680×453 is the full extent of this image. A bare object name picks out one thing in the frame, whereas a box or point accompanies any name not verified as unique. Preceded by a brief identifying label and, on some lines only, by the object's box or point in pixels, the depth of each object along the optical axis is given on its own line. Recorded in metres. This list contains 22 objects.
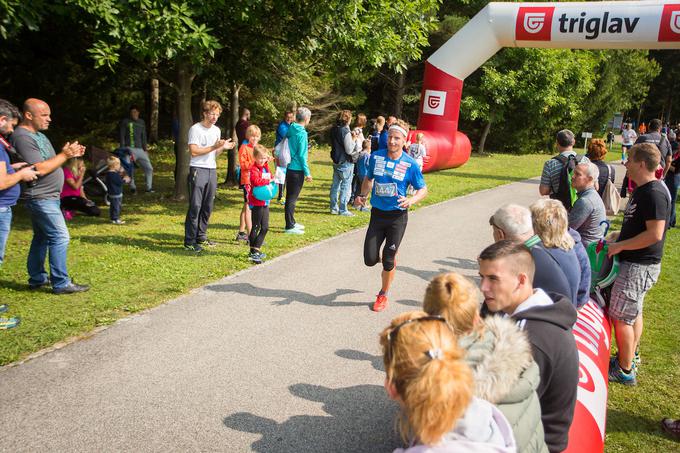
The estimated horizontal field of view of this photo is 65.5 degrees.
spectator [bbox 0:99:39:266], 5.01
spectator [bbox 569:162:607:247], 5.27
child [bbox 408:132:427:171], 11.17
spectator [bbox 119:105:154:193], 12.66
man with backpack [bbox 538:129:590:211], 6.46
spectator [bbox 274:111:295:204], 9.77
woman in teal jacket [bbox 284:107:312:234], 8.97
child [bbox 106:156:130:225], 9.37
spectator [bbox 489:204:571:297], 3.34
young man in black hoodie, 2.54
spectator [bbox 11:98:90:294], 5.36
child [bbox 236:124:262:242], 8.19
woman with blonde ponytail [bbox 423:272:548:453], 2.06
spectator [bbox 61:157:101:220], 9.80
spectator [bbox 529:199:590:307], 3.68
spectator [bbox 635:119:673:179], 11.19
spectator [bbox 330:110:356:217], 10.56
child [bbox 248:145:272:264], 7.24
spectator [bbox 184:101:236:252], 7.53
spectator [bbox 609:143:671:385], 4.22
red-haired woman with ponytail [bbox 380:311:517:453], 1.77
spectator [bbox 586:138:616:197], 6.72
